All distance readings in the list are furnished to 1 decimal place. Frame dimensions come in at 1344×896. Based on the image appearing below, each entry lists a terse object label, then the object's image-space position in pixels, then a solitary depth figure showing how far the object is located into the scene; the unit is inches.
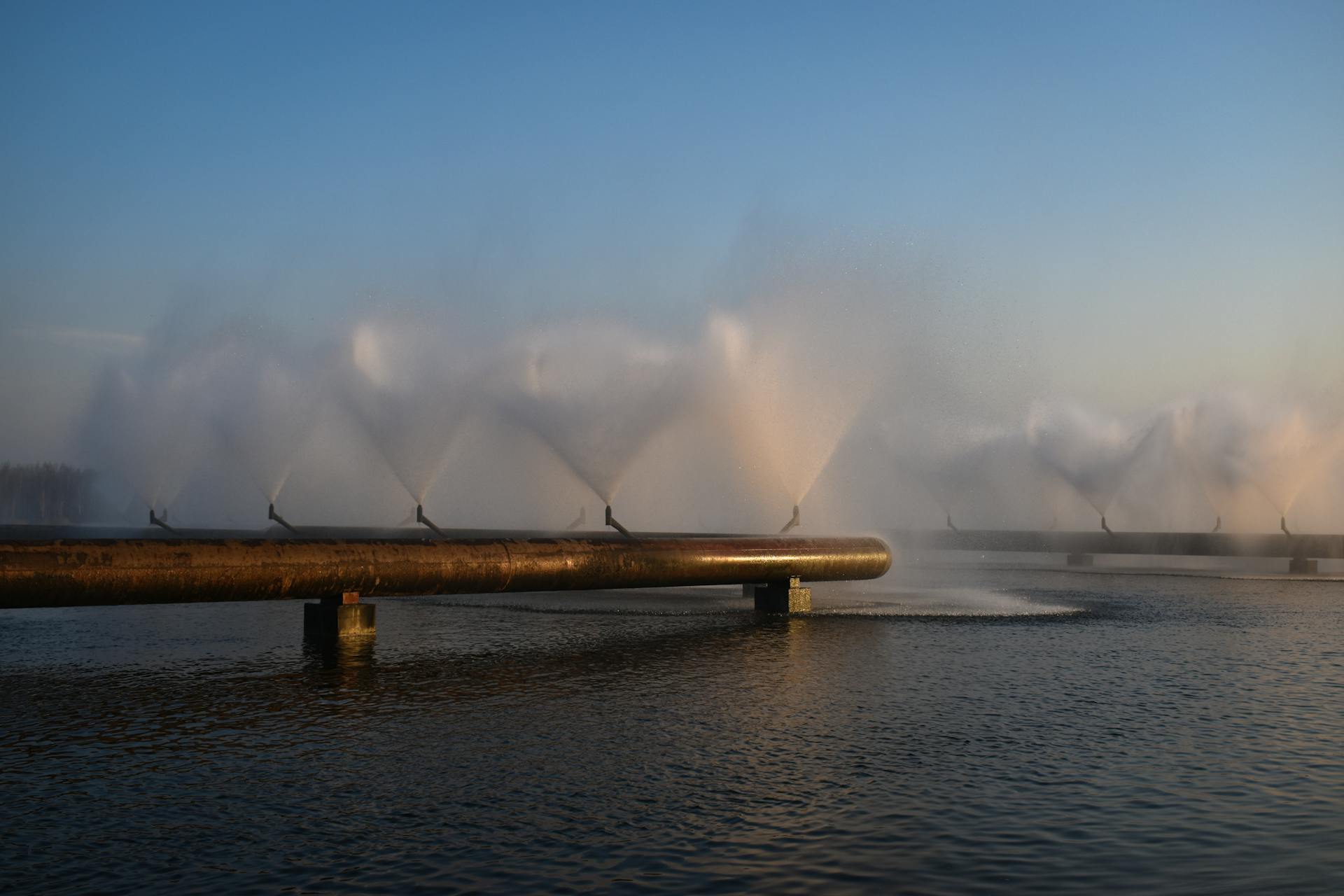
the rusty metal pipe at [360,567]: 653.9
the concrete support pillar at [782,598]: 1078.4
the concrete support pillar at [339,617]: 788.0
